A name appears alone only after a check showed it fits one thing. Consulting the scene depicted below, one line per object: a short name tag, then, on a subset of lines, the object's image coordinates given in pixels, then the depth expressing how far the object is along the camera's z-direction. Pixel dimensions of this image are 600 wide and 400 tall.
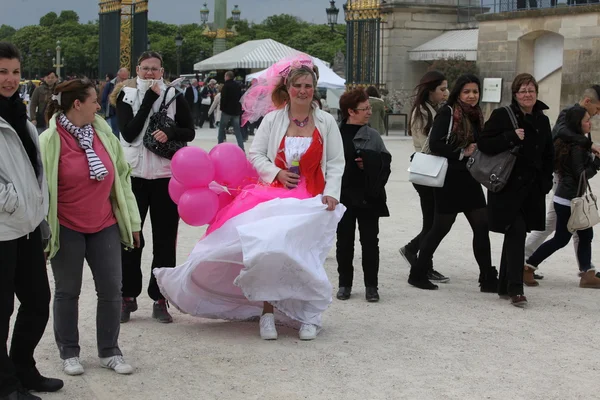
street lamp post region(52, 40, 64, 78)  74.94
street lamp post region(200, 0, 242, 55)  50.75
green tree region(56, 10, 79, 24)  119.89
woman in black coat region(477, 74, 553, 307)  6.80
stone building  20.19
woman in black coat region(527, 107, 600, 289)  7.46
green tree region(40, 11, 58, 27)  118.11
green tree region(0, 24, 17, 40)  138.62
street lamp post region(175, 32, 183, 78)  46.88
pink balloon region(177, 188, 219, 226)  5.62
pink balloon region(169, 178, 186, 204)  5.75
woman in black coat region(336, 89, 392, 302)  6.86
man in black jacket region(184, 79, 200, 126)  25.94
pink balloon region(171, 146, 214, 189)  5.62
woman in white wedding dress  5.48
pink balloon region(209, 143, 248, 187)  5.83
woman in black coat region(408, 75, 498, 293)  7.29
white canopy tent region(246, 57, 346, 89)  27.25
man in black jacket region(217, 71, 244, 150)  19.70
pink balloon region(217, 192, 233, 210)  5.86
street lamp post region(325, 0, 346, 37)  33.41
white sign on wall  23.06
